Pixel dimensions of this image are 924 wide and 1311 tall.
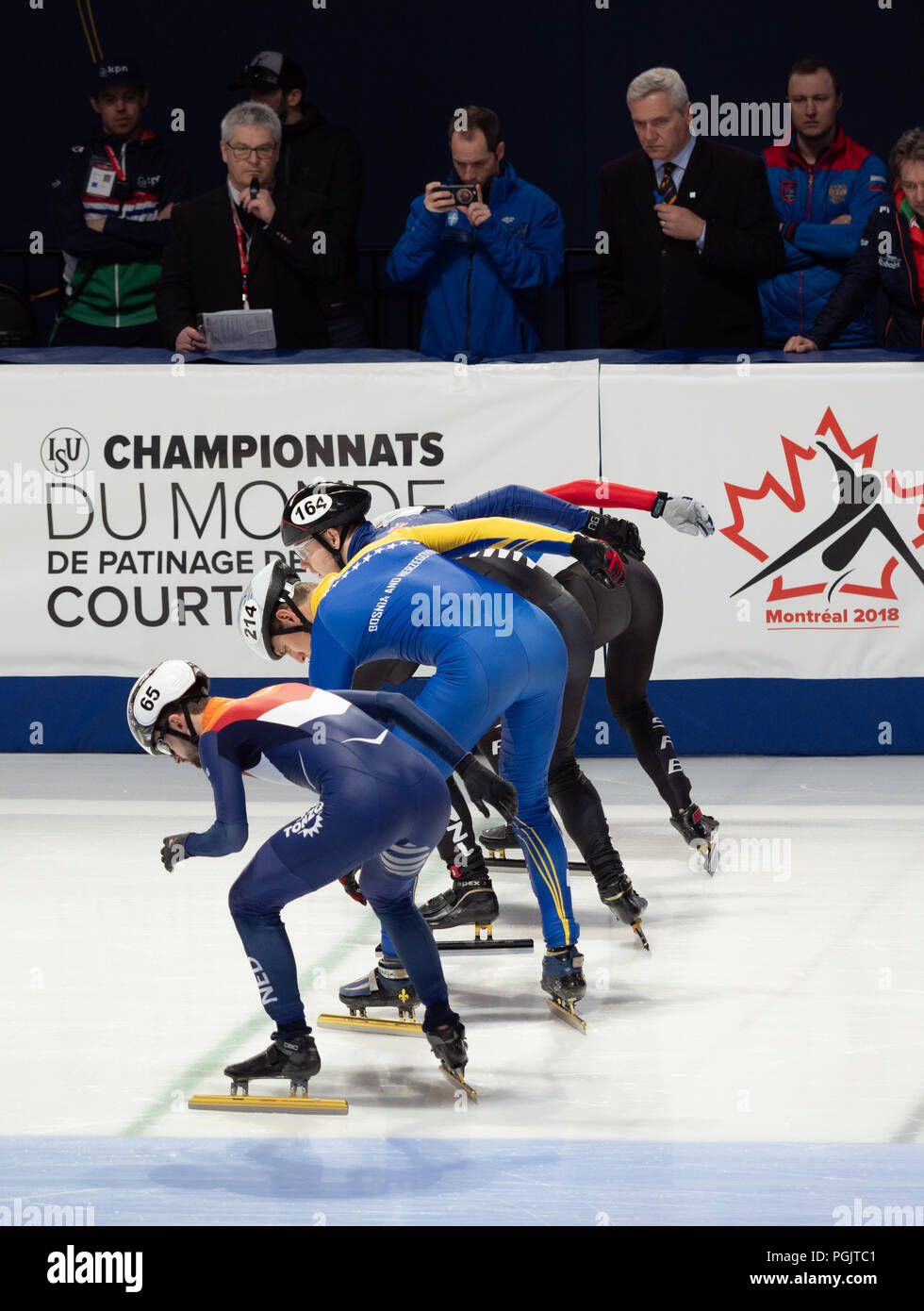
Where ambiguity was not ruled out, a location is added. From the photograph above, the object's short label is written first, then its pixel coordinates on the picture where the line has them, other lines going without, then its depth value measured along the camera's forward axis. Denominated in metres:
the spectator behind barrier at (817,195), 17.58
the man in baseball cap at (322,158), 18.12
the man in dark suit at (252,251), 17.39
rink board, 16.98
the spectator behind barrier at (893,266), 16.78
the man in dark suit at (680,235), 16.84
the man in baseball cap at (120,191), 18.77
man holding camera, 17.16
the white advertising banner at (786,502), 16.92
